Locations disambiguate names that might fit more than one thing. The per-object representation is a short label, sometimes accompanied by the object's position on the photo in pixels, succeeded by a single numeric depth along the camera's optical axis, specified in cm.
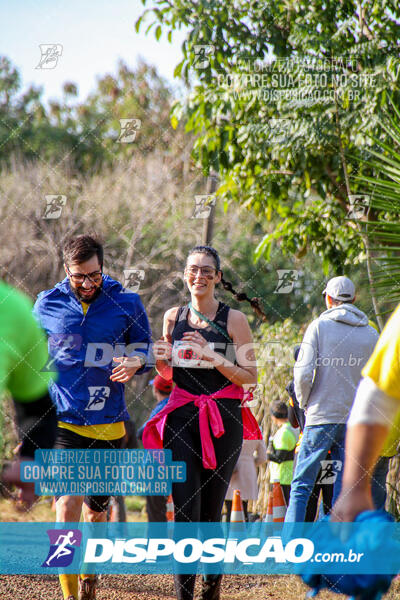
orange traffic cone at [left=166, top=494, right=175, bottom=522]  1354
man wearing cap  925
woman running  798
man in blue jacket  816
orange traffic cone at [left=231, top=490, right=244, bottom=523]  1103
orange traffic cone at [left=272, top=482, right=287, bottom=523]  1182
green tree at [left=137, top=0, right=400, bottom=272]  1252
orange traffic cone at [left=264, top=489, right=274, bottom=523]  1254
